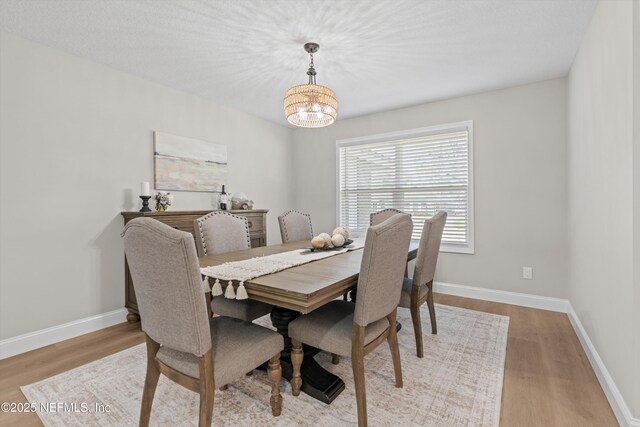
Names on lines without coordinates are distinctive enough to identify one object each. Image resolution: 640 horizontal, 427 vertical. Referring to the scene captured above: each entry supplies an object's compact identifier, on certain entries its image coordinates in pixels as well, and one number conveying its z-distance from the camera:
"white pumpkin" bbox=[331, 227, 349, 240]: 2.73
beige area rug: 1.59
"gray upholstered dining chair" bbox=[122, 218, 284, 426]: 1.17
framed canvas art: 3.27
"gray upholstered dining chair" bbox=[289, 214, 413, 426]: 1.47
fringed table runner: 1.52
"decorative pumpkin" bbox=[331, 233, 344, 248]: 2.57
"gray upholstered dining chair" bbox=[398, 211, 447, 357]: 2.15
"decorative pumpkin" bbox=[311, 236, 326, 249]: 2.43
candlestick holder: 2.92
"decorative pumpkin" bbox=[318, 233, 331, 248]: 2.48
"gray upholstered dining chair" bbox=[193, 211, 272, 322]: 2.04
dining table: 1.40
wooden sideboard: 2.83
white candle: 2.94
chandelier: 2.26
